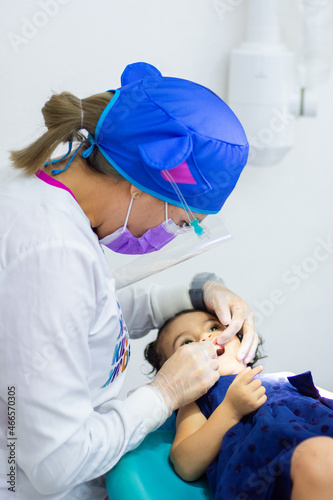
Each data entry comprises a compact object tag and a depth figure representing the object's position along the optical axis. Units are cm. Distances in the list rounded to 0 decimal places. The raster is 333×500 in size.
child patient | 106
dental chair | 119
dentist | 103
